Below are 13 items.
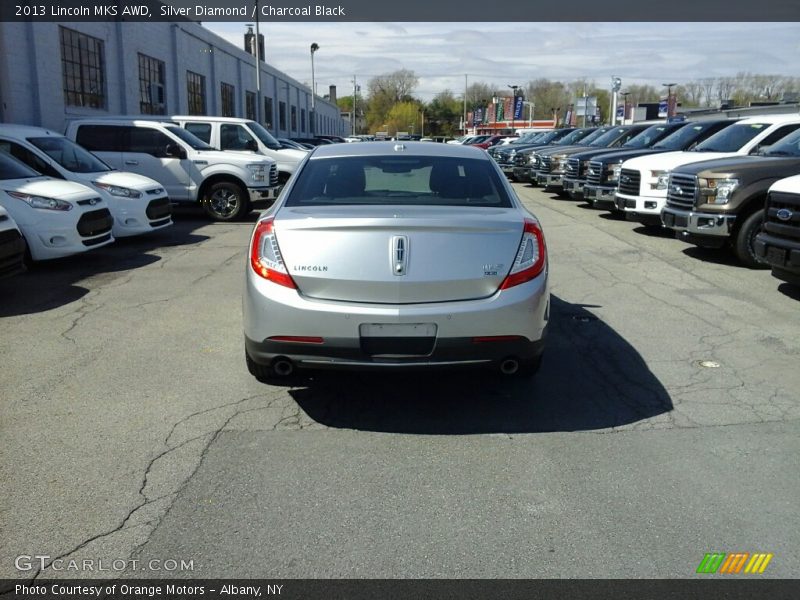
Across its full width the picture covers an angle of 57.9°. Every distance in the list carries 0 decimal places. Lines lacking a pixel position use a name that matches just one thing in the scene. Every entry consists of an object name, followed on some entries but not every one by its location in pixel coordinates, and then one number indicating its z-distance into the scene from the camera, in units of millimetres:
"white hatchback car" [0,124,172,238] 11000
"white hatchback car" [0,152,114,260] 9148
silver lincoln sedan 4199
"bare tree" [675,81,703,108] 99238
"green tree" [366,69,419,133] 118500
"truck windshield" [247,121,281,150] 18484
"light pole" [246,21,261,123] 34412
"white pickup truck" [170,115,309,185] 17078
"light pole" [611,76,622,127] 50812
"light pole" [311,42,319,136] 61906
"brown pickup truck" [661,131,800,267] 9820
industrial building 17516
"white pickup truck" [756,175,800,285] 7586
